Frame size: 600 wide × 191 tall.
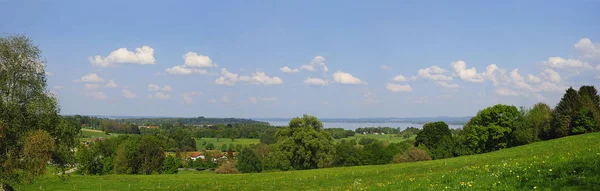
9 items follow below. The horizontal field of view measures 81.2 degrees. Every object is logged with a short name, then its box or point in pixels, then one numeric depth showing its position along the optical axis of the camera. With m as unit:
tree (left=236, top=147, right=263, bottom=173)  98.56
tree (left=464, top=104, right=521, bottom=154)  67.56
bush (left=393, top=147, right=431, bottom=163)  72.06
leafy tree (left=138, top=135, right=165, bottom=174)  78.75
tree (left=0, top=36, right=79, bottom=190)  23.25
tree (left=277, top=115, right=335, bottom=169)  58.53
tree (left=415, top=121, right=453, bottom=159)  86.94
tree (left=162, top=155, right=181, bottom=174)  86.31
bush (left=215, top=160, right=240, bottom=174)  77.12
